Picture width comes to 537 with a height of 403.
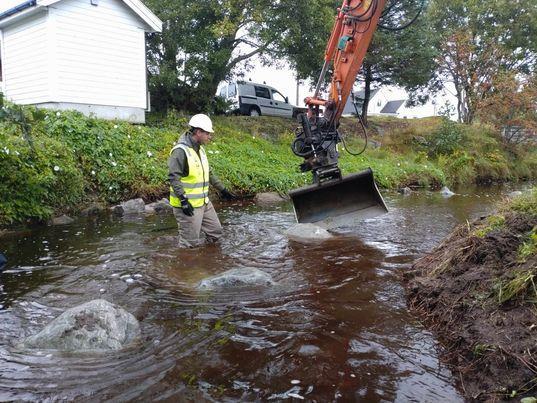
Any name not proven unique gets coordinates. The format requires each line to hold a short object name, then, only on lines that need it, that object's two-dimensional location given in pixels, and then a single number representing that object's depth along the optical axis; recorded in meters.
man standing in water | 5.94
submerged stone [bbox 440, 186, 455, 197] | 13.69
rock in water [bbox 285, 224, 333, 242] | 6.94
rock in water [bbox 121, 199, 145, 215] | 9.25
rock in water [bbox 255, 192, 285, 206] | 11.18
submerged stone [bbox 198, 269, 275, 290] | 4.66
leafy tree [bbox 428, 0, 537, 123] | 21.34
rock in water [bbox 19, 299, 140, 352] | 3.31
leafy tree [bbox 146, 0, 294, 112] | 14.30
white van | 19.33
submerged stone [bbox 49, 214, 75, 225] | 8.09
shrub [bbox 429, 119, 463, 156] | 19.39
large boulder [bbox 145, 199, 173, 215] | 9.47
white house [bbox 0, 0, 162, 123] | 12.30
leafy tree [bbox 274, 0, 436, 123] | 14.64
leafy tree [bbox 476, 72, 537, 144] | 19.69
